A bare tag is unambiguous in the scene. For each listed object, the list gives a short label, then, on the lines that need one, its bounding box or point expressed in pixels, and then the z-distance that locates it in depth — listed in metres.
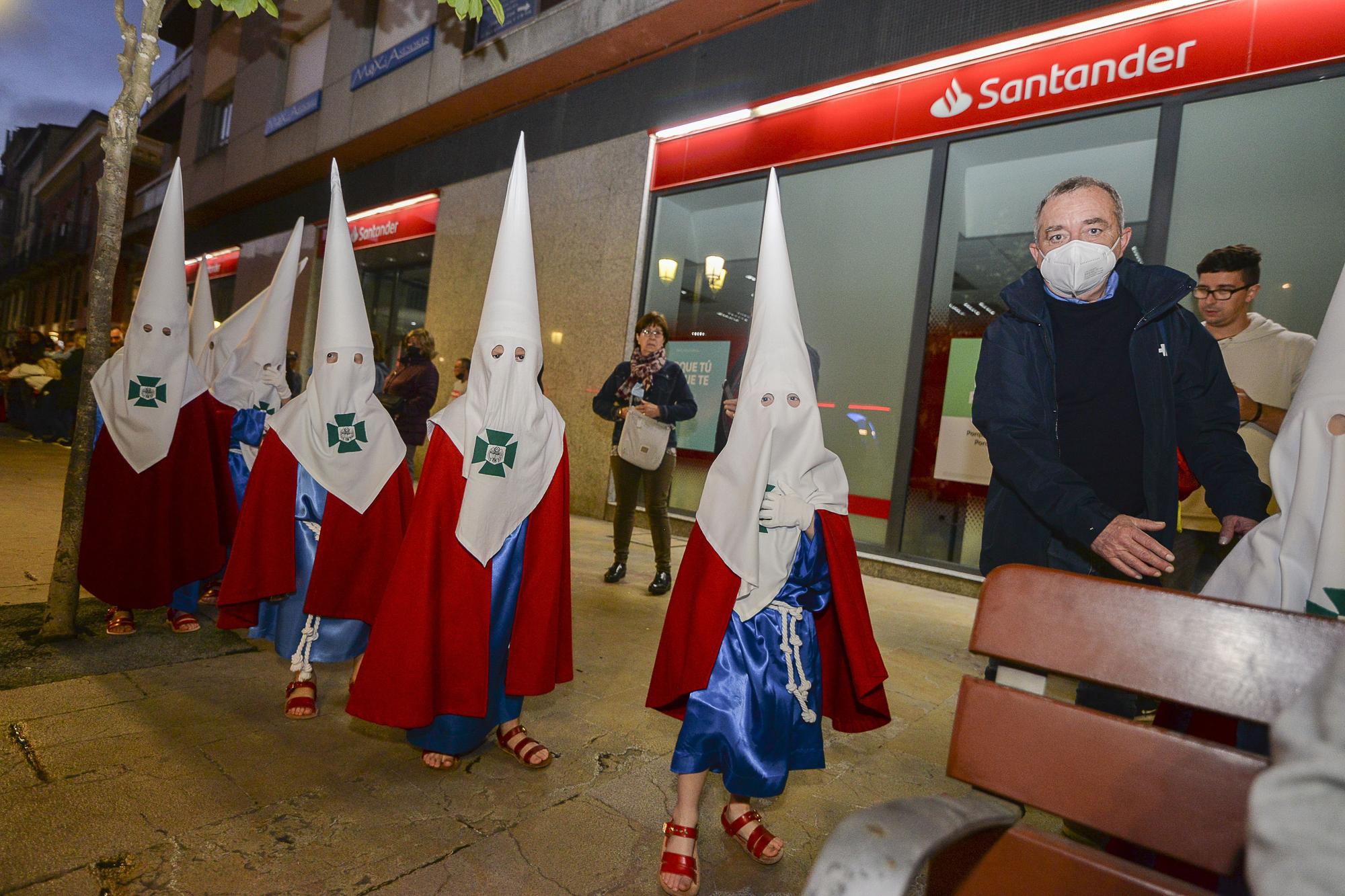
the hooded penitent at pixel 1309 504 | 1.29
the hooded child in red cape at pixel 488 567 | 2.37
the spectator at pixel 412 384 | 6.59
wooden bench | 0.79
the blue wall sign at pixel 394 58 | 10.39
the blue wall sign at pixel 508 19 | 8.93
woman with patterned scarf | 5.03
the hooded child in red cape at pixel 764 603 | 2.00
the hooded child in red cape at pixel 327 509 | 2.90
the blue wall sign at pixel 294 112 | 12.74
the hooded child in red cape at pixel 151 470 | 3.50
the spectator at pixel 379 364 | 6.08
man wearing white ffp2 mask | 1.94
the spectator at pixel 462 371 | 7.77
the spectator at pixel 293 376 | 7.95
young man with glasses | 3.17
